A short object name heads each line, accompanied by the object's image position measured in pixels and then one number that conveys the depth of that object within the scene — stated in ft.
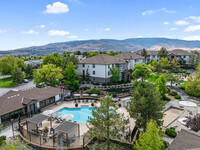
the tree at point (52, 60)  181.15
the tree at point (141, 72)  132.98
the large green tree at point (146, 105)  47.67
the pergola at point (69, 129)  47.69
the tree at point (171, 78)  122.86
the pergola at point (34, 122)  54.04
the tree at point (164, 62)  202.24
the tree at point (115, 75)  133.96
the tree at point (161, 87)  98.48
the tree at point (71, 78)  116.67
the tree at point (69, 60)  152.21
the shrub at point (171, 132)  53.33
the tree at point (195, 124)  53.88
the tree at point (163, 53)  246.27
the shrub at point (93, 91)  110.73
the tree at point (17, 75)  148.28
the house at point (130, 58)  174.83
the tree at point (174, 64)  207.36
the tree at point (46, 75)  114.93
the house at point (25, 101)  65.46
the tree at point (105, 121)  39.99
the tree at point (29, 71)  180.04
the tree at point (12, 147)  29.01
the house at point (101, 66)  136.36
